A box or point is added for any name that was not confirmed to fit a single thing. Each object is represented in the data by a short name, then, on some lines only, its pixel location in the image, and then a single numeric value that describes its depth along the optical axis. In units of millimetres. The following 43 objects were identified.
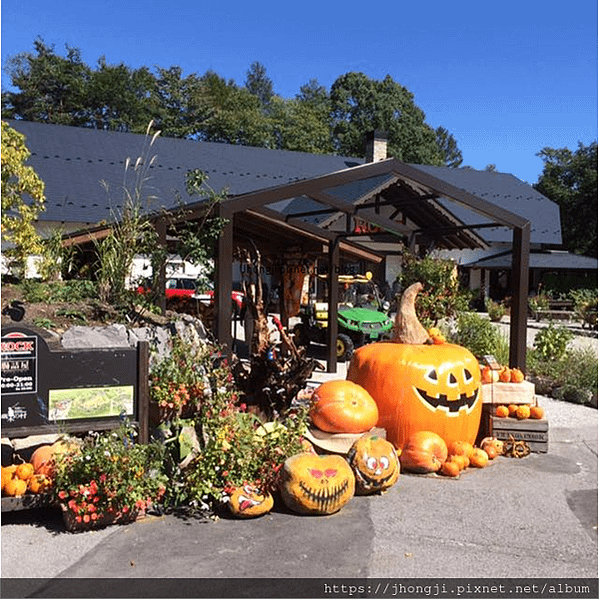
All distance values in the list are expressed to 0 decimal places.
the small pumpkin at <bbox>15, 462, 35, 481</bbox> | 4797
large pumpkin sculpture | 6281
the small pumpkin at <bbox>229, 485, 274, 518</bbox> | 4773
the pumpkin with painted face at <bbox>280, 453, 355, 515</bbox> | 4844
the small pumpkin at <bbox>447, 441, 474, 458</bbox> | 6238
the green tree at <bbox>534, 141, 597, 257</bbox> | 40688
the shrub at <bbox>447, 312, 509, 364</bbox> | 10422
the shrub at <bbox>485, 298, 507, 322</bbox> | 23625
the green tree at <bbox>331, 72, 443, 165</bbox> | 50250
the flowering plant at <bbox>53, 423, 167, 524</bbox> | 4469
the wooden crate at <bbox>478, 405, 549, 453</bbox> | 6688
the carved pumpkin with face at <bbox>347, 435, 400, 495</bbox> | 5332
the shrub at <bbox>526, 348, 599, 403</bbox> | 9477
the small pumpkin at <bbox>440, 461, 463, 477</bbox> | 5926
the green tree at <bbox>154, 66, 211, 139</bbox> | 39938
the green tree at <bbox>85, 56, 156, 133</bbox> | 38781
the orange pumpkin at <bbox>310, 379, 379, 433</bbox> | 5852
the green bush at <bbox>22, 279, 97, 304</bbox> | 6941
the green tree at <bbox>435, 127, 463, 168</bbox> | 78738
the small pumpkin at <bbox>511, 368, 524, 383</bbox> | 6911
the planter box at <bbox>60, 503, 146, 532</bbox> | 4496
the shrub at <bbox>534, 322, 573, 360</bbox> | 11062
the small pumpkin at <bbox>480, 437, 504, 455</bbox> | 6562
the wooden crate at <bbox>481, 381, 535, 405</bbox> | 6797
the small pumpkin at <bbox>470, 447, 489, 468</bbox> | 6230
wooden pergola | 7203
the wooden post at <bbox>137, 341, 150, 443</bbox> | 5195
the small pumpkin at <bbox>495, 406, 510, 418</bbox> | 6777
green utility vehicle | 13305
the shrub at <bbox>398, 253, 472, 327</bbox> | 10438
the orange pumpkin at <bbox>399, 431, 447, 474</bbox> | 5996
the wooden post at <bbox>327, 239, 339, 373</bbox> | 11484
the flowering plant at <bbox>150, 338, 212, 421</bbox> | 5430
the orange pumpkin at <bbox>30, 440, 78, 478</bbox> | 4734
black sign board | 4828
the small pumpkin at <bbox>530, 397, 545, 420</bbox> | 6789
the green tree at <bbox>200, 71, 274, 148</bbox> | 40875
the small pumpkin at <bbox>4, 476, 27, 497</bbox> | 4648
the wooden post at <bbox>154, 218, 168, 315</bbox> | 7416
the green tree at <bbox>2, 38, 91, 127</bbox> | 37656
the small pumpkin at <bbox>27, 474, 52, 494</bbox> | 4684
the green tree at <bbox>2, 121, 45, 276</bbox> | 7844
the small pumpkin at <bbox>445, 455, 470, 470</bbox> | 6051
